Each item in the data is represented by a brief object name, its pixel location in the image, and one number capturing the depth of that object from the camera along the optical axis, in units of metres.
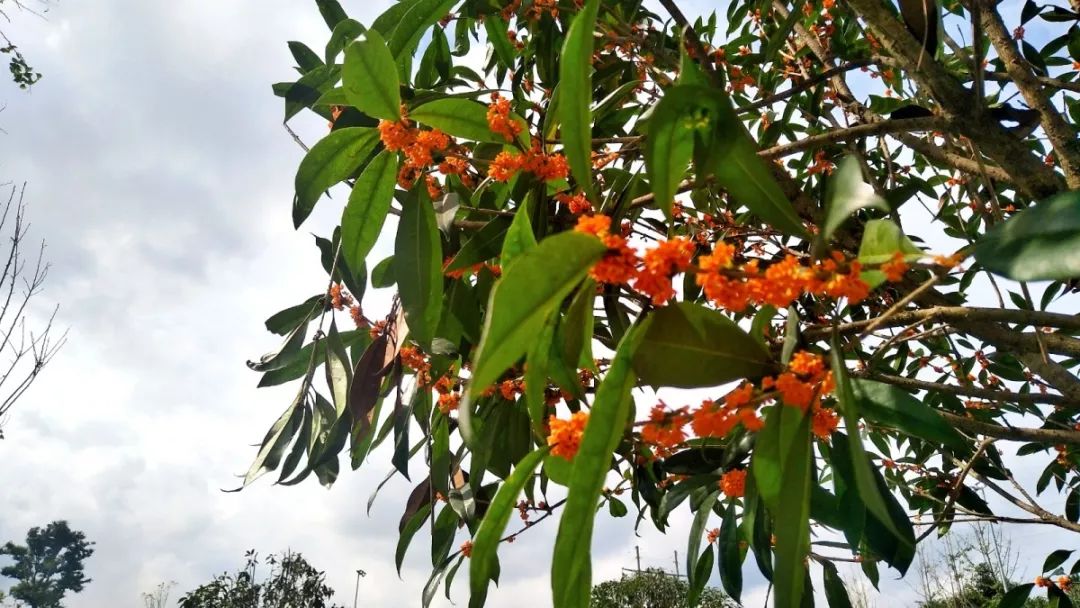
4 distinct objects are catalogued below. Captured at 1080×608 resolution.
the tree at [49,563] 27.20
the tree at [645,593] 12.04
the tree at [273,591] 9.78
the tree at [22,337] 5.66
